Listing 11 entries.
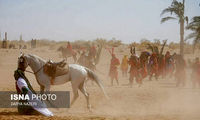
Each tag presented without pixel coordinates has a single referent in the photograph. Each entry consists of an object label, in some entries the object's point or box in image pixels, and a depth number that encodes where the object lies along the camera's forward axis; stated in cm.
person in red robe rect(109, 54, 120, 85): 1878
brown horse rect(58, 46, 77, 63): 2978
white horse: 1023
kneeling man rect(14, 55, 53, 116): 853
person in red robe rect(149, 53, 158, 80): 2227
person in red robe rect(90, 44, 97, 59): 2034
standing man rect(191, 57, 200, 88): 1825
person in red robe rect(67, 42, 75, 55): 2984
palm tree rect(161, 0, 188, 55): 2963
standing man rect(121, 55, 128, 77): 2575
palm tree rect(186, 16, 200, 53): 2661
